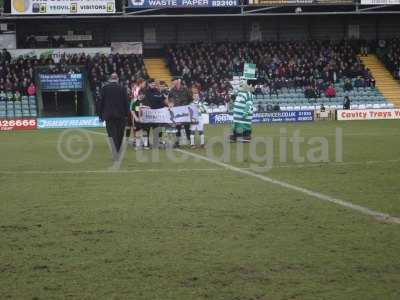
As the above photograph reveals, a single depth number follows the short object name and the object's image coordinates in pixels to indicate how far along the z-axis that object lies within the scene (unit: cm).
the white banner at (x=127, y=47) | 4653
